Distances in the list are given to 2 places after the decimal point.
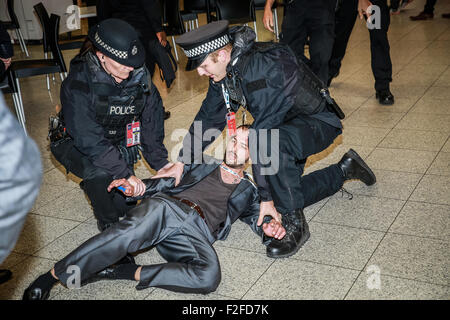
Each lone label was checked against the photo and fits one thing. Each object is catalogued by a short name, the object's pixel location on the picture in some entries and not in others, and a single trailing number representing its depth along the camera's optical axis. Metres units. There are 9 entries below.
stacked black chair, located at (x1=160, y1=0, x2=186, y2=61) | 6.13
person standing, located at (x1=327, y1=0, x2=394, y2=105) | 4.14
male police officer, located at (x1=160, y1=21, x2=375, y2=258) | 2.25
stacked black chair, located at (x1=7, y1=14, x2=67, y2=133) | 4.38
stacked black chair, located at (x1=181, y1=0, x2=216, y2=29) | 6.84
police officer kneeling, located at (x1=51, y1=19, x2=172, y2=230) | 2.42
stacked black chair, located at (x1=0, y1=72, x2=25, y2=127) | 4.07
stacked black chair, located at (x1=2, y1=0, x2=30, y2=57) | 7.09
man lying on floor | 2.07
